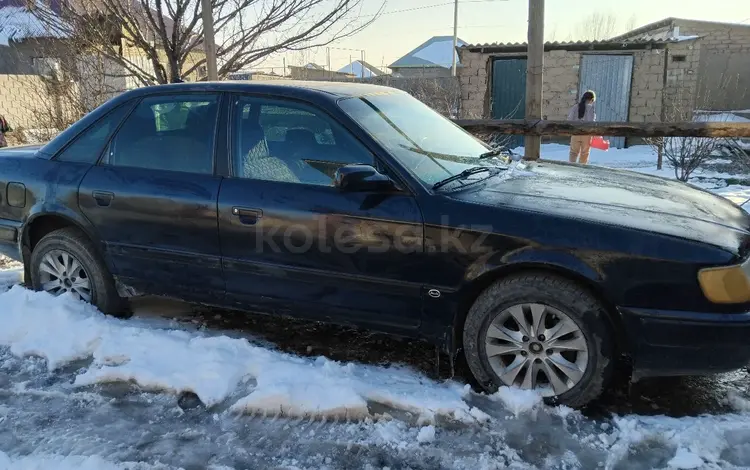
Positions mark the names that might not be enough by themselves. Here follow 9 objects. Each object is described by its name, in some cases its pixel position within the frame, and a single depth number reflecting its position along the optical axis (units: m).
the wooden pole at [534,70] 5.93
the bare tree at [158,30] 8.05
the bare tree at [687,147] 8.75
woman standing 9.30
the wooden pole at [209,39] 7.41
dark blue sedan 2.72
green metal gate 14.60
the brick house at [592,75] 14.30
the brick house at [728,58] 18.98
